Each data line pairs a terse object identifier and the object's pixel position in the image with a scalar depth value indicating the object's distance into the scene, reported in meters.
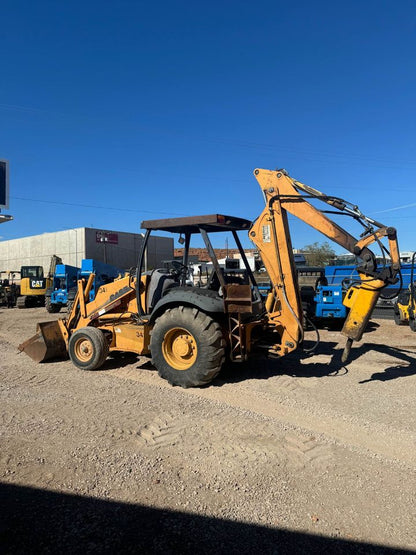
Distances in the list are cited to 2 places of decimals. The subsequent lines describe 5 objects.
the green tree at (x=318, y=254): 37.00
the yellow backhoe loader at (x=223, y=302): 5.64
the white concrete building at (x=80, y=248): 37.62
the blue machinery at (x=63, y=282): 18.89
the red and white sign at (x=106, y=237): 38.25
